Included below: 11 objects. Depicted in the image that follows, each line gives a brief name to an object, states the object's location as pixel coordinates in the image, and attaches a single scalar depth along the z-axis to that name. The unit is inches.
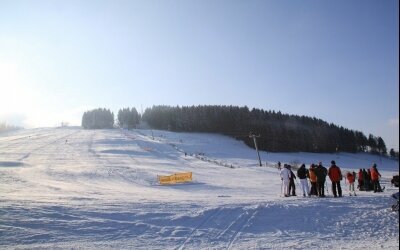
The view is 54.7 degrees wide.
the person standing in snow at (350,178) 959.5
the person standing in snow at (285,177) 776.3
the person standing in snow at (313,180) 754.8
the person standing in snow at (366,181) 971.3
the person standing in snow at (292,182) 773.6
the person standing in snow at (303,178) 767.1
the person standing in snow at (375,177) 863.7
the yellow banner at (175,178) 1450.2
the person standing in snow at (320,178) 738.8
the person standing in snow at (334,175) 741.3
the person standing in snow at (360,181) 981.8
